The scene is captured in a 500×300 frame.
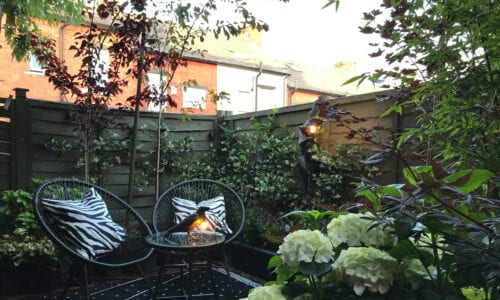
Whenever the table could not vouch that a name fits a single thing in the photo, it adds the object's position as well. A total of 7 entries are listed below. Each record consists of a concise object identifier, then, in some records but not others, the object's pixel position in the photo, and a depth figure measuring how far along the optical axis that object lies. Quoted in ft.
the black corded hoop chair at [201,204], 8.07
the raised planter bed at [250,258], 8.91
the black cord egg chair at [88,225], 6.14
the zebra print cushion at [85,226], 6.25
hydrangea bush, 1.75
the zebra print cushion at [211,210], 8.07
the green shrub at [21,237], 7.33
